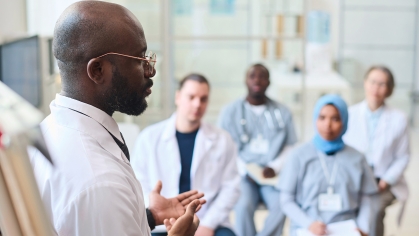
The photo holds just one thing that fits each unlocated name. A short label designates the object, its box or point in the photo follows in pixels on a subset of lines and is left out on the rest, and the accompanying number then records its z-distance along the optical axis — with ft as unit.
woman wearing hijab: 9.92
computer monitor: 10.34
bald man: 3.69
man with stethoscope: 12.60
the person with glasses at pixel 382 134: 12.36
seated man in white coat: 10.18
